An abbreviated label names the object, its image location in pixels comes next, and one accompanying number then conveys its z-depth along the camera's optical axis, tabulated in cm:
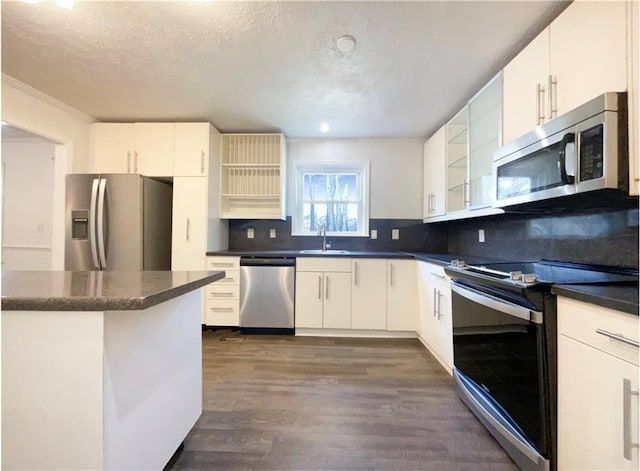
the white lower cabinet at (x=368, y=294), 322
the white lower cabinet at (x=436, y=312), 240
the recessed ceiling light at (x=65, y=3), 150
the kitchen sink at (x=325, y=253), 328
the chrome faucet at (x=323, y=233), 373
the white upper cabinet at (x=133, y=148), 331
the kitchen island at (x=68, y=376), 98
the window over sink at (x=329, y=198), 393
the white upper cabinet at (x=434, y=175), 317
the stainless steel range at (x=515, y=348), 131
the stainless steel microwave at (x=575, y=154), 122
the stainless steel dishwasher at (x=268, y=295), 326
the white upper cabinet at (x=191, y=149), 331
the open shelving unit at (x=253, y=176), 372
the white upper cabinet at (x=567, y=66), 128
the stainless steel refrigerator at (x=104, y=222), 296
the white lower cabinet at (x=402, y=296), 320
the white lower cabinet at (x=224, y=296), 331
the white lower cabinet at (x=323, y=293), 323
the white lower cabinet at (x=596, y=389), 100
